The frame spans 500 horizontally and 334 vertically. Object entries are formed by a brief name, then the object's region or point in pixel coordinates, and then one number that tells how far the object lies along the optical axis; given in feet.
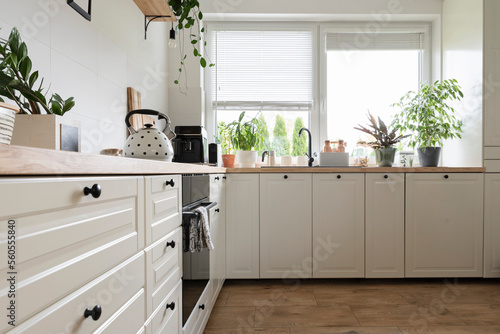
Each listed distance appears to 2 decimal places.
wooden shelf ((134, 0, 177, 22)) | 7.33
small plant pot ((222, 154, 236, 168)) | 10.10
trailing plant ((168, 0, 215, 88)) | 7.20
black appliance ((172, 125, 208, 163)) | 8.56
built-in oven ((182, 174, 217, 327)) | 4.79
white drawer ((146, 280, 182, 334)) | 3.47
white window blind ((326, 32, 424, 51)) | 11.06
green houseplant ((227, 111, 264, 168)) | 10.11
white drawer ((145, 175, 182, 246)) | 3.41
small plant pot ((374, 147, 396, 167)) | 9.25
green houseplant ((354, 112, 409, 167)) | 9.26
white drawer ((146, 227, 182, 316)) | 3.39
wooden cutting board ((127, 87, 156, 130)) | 7.17
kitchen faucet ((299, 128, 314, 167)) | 9.88
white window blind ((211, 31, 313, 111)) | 10.96
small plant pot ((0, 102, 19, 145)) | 2.11
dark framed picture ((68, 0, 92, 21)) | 5.18
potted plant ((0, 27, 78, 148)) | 3.14
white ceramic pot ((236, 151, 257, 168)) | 10.08
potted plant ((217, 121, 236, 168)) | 10.93
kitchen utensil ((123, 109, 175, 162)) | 4.59
